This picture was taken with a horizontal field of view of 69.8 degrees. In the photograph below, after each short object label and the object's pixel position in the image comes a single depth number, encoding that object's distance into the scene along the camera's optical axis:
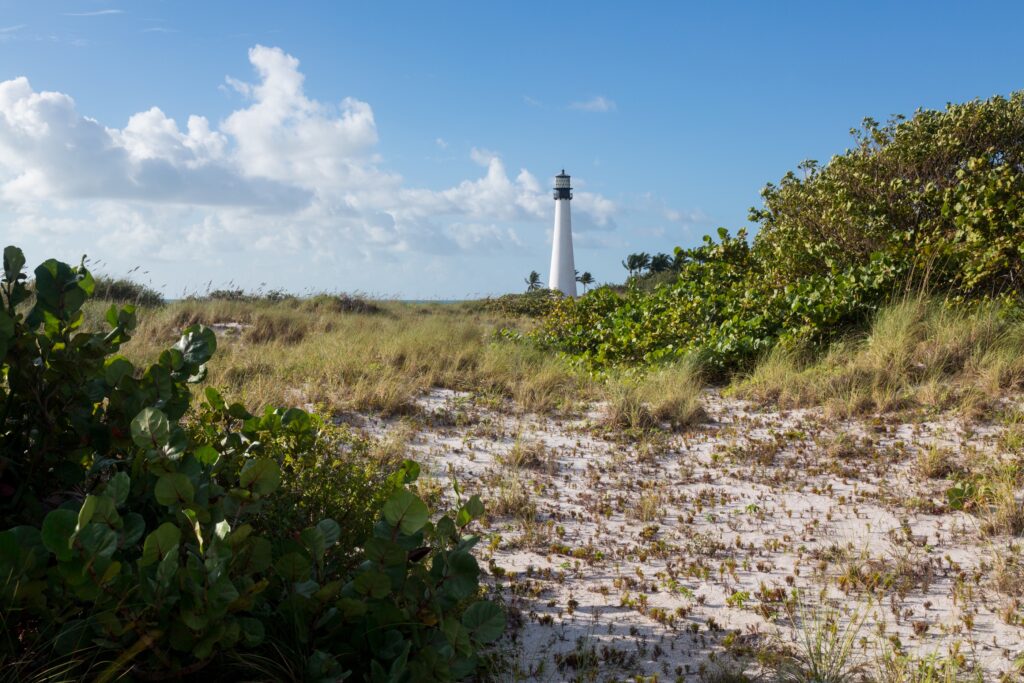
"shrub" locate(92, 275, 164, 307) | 16.52
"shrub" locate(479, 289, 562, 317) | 22.87
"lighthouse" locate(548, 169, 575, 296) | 43.41
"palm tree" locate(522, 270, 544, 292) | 56.22
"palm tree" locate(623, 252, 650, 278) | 50.33
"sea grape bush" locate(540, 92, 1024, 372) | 9.22
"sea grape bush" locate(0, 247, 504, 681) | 1.99
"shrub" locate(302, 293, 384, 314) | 19.14
